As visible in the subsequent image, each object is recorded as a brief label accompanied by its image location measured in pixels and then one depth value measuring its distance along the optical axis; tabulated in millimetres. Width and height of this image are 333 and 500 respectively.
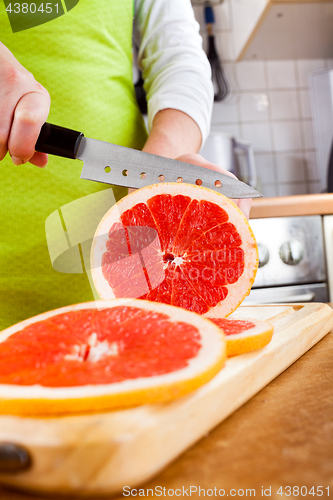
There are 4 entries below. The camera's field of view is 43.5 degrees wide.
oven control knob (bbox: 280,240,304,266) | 1321
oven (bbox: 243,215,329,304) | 1334
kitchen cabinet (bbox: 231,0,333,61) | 1959
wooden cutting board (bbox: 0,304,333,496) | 302
